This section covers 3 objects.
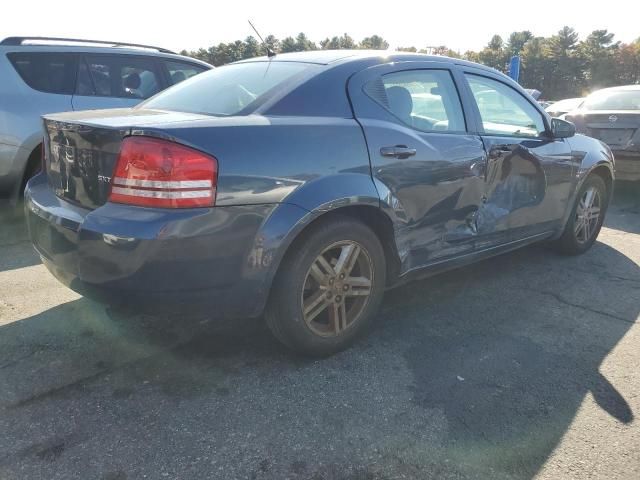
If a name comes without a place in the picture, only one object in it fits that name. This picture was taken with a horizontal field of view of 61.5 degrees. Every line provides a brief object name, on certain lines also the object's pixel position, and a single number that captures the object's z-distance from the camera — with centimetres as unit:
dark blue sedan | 227
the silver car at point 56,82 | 494
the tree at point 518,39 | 8225
